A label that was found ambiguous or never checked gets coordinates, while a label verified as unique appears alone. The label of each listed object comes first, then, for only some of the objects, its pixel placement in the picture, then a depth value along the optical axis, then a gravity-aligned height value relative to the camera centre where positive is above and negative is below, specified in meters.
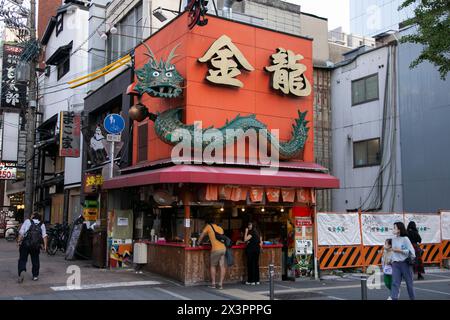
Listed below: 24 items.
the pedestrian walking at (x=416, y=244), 15.28 -1.15
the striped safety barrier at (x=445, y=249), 18.56 -1.56
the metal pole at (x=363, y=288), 8.53 -1.42
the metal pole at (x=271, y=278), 9.88 -1.46
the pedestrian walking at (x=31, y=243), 13.12 -1.03
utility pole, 22.88 +4.21
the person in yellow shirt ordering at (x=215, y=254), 13.20 -1.32
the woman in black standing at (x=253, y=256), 13.98 -1.42
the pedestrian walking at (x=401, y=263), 10.27 -1.18
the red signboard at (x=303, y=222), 15.54 -0.47
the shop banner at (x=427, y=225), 18.03 -0.63
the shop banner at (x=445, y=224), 18.67 -0.61
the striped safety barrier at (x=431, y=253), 18.14 -1.70
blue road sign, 16.88 +2.92
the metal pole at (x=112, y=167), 16.78 +1.39
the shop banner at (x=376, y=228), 16.91 -0.70
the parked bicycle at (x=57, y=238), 22.20 -1.54
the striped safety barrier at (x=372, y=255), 16.80 -1.65
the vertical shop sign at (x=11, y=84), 30.16 +7.59
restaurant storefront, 13.95 +1.82
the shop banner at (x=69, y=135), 23.48 +3.50
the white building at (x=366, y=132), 21.97 +3.71
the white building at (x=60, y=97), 27.14 +6.78
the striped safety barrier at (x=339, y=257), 15.81 -1.66
